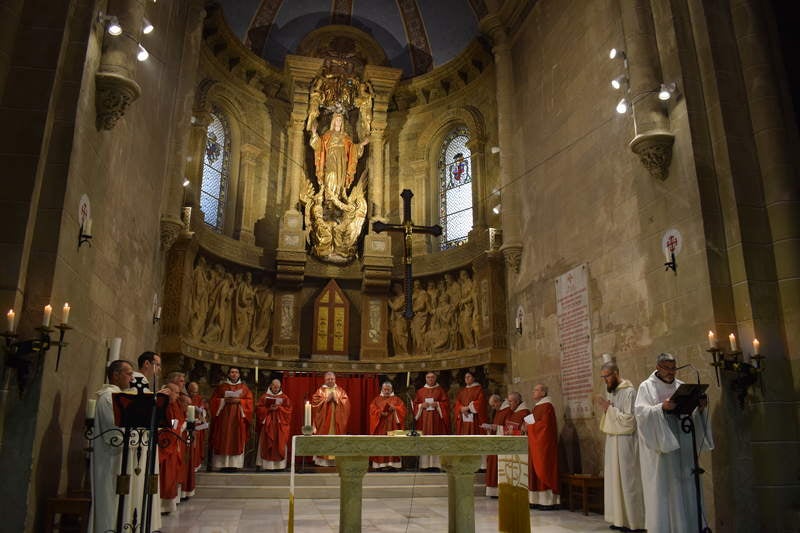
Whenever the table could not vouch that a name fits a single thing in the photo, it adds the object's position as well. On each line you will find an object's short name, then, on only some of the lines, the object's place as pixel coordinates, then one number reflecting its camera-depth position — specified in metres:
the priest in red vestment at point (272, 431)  13.09
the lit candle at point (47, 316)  5.74
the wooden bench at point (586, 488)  9.36
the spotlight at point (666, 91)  8.48
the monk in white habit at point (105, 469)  5.97
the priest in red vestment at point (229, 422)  12.58
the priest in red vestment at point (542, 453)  10.20
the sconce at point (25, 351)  5.76
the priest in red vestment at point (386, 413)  13.88
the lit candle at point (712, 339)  7.05
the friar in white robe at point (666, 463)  6.62
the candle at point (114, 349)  7.89
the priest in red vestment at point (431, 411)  13.81
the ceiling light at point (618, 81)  9.45
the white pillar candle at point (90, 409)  6.03
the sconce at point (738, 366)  7.09
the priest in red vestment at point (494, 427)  11.68
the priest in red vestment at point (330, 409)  13.67
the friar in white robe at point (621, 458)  8.05
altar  6.07
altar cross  11.86
